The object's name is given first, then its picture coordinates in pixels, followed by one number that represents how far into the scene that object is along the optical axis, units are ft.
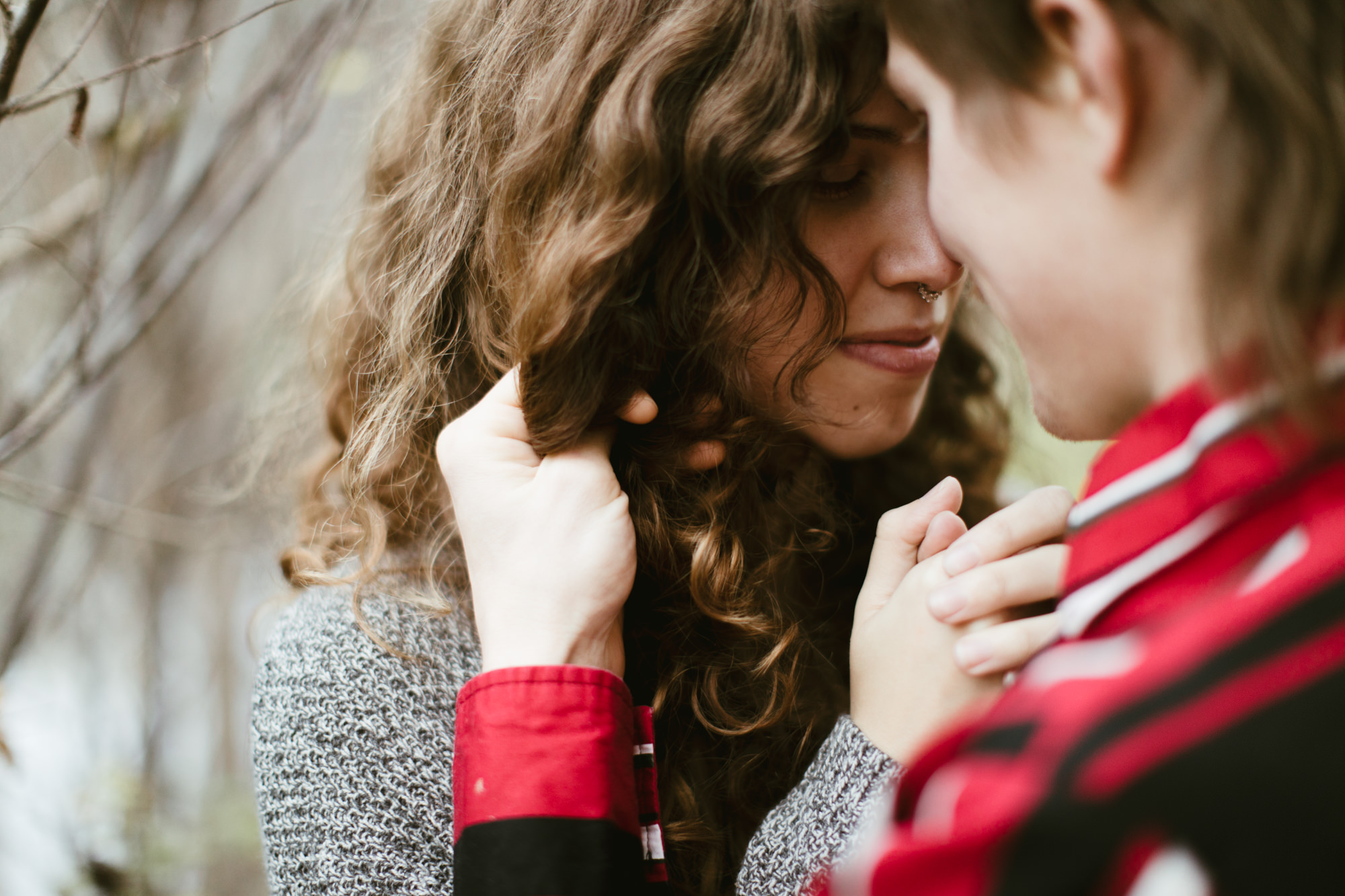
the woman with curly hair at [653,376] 3.20
